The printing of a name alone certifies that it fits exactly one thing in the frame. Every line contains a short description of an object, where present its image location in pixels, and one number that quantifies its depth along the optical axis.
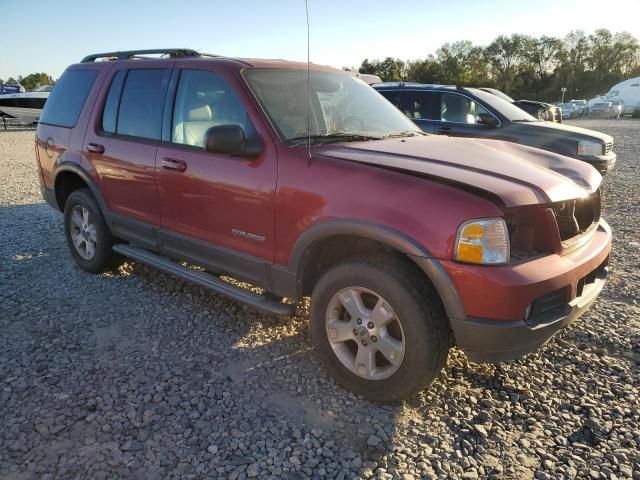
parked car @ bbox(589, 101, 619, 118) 40.03
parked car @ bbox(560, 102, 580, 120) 42.69
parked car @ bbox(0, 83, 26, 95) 31.30
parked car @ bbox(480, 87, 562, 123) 11.81
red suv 2.42
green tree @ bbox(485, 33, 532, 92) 77.81
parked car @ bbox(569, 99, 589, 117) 41.94
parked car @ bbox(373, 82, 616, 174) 7.79
